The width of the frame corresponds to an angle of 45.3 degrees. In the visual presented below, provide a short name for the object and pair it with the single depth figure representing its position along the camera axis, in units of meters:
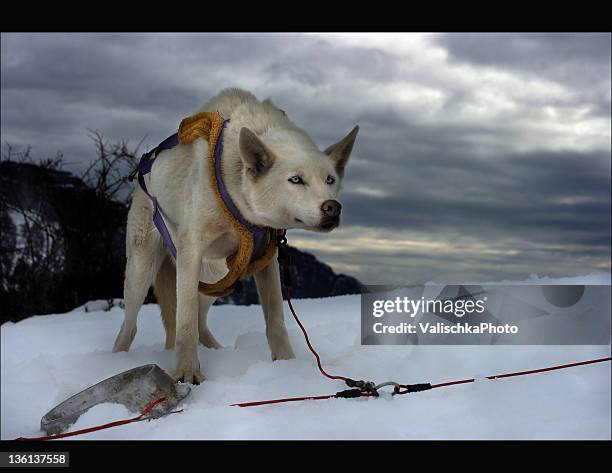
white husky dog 4.24
